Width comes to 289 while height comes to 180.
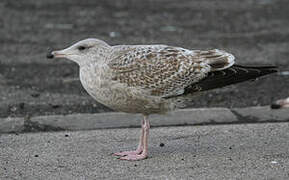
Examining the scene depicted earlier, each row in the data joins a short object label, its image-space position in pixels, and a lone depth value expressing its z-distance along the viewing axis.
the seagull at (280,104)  15.05
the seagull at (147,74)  11.62
